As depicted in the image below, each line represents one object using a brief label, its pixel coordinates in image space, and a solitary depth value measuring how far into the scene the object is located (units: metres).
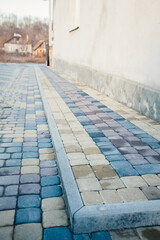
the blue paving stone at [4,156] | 2.97
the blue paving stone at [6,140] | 3.54
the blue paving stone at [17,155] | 3.02
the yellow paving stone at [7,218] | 1.85
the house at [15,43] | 90.38
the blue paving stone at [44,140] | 3.59
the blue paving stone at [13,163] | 2.78
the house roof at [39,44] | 79.24
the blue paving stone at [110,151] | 2.92
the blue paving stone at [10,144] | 3.38
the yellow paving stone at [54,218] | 1.85
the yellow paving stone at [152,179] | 2.25
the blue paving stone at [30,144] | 3.41
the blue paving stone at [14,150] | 3.18
